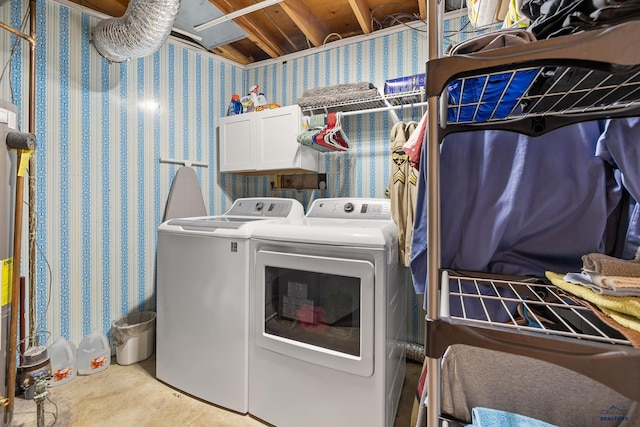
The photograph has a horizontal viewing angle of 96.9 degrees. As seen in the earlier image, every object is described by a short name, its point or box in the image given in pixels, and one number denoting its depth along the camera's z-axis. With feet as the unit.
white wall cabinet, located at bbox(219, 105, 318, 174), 7.25
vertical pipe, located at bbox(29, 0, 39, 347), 5.01
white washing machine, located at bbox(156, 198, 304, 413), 5.07
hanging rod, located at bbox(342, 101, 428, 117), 6.36
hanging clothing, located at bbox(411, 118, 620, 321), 2.35
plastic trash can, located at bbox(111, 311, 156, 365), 6.50
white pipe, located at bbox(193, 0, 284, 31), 6.05
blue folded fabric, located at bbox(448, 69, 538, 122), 1.99
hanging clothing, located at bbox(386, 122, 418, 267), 4.84
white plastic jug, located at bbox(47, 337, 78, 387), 5.68
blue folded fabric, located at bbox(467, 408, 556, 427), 2.18
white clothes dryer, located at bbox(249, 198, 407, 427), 4.13
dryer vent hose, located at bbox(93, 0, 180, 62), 5.37
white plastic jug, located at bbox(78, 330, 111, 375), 6.10
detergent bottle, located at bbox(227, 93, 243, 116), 8.46
